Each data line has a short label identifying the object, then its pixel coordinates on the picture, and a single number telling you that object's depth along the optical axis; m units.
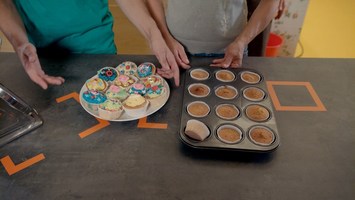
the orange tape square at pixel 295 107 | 0.84
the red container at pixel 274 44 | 2.04
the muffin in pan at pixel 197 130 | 0.71
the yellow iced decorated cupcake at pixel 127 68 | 0.97
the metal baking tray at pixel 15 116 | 0.78
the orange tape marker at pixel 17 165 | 0.69
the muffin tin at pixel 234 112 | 0.70
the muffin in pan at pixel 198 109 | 0.79
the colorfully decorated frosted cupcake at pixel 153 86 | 0.88
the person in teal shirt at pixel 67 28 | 0.96
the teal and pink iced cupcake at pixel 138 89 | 0.87
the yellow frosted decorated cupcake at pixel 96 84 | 0.89
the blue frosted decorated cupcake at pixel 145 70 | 0.96
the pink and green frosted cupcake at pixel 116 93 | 0.85
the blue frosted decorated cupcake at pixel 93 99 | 0.84
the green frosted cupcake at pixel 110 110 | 0.80
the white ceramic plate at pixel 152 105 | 0.81
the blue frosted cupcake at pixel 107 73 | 0.93
